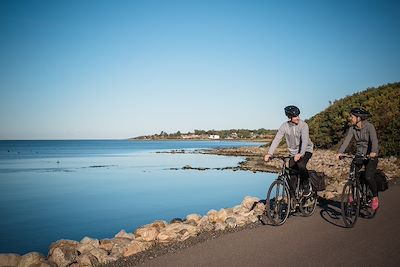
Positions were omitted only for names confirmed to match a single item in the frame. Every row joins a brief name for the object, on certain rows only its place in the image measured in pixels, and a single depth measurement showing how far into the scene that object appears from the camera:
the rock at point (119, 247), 7.26
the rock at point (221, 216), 9.53
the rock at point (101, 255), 6.96
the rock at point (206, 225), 8.34
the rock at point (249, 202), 11.52
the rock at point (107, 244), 8.68
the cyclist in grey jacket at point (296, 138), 7.85
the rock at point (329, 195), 11.60
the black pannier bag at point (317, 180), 8.31
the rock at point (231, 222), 8.43
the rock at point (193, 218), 10.28
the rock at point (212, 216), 9.67
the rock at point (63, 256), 7.38
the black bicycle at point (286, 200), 7.49
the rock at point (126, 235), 9.46
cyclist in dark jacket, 7.67
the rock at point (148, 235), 8.08
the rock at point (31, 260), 7.26
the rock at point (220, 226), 8.23
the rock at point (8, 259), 7.38
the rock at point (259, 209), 9.55
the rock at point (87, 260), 6.96
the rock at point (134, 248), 7.13
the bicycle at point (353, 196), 7.47
